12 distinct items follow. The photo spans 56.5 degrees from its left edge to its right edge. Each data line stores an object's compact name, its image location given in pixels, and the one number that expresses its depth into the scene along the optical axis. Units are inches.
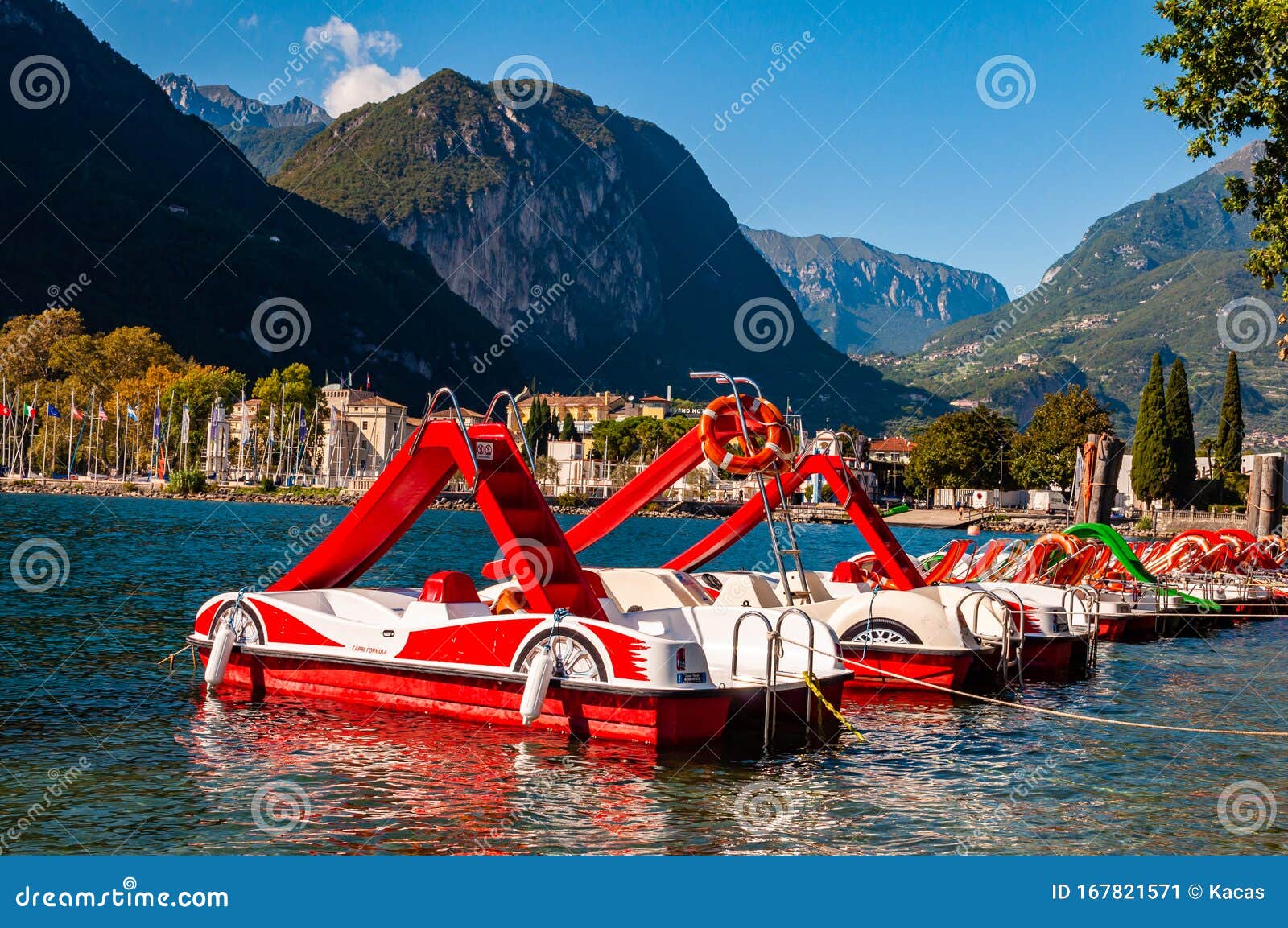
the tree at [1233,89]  1041.5
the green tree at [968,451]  5590.6
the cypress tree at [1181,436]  4375.0
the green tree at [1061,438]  5236.2
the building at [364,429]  6368.1
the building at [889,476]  7332.7
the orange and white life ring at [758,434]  706.8
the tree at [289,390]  5876.0
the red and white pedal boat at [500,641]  575.2
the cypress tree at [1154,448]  4384.8
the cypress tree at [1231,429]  4308.6
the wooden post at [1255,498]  1865.2
